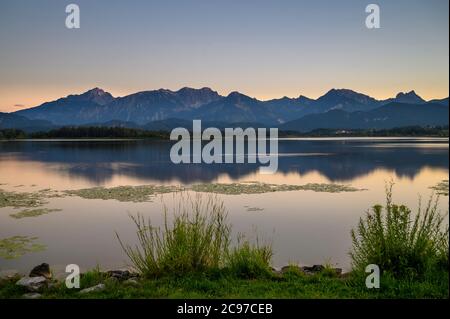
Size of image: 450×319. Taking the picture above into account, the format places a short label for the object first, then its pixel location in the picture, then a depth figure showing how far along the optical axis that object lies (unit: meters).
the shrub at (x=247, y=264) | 8.31
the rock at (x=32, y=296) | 6.86
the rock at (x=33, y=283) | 7.46
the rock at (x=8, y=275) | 8.58
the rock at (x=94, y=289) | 7.12
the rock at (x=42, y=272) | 8.99
